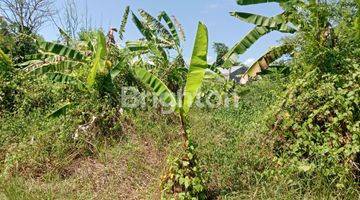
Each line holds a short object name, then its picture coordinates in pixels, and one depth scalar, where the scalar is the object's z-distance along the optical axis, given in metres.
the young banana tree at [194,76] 4.59
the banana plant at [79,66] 7.09
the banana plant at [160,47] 7.98
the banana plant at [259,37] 7.30
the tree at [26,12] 22.70
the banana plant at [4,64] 8.67
